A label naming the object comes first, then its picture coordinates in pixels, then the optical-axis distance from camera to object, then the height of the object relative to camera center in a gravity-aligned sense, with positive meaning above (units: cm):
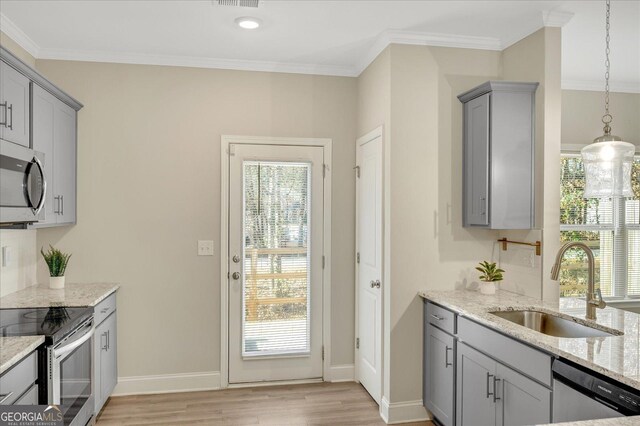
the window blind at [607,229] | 464 -14
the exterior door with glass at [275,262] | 404 -43
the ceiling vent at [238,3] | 288 +127
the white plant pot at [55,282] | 350 -52
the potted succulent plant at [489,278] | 328 -44
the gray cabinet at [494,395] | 222 -93
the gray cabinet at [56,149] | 306 +43
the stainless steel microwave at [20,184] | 236 +14
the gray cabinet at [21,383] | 191 -74
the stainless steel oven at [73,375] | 239 -90
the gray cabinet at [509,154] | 313 +39
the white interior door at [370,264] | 363 -42
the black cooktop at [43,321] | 237 -60
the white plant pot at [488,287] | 328 -50
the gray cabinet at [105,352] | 322 -102
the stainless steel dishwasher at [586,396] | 169 -69
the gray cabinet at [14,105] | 258 +60
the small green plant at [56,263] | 348 -38
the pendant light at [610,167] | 239 +24
